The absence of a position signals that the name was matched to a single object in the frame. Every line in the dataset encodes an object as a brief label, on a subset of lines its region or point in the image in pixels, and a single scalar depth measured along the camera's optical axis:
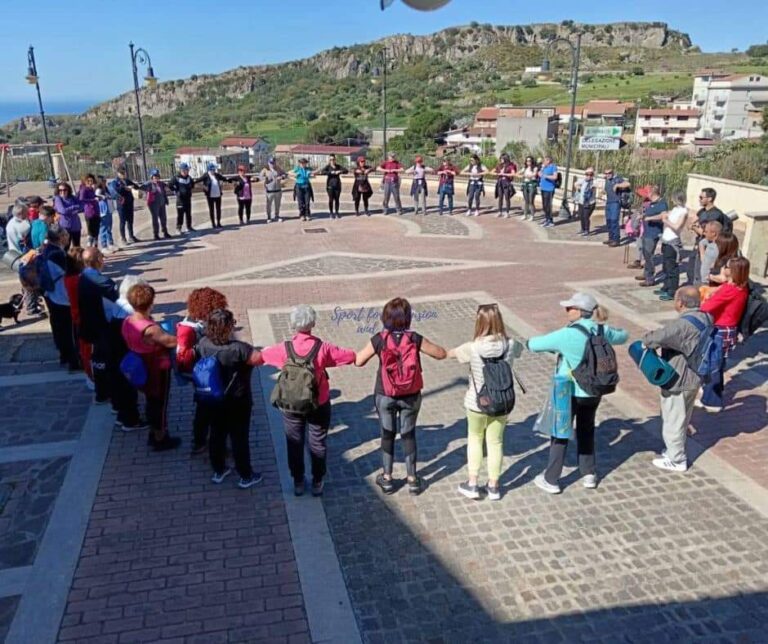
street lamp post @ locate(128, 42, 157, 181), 19.34
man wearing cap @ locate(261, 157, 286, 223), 17.08
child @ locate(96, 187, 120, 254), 13.85
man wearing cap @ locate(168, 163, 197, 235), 15.56
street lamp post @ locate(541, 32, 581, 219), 16.27
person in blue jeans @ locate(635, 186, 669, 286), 10.46
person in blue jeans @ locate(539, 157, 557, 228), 15.88
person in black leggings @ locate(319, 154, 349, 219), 17.31
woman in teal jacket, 4.82
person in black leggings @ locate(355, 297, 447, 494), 4.67
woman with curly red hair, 5.15
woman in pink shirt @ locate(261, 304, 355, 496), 4.68
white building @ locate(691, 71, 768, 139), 95.44
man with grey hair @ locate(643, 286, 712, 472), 5.25
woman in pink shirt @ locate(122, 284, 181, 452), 5.35
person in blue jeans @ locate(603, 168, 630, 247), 13.35
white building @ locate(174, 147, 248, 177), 27.18
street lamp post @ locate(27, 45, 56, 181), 20.82
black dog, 9.06
